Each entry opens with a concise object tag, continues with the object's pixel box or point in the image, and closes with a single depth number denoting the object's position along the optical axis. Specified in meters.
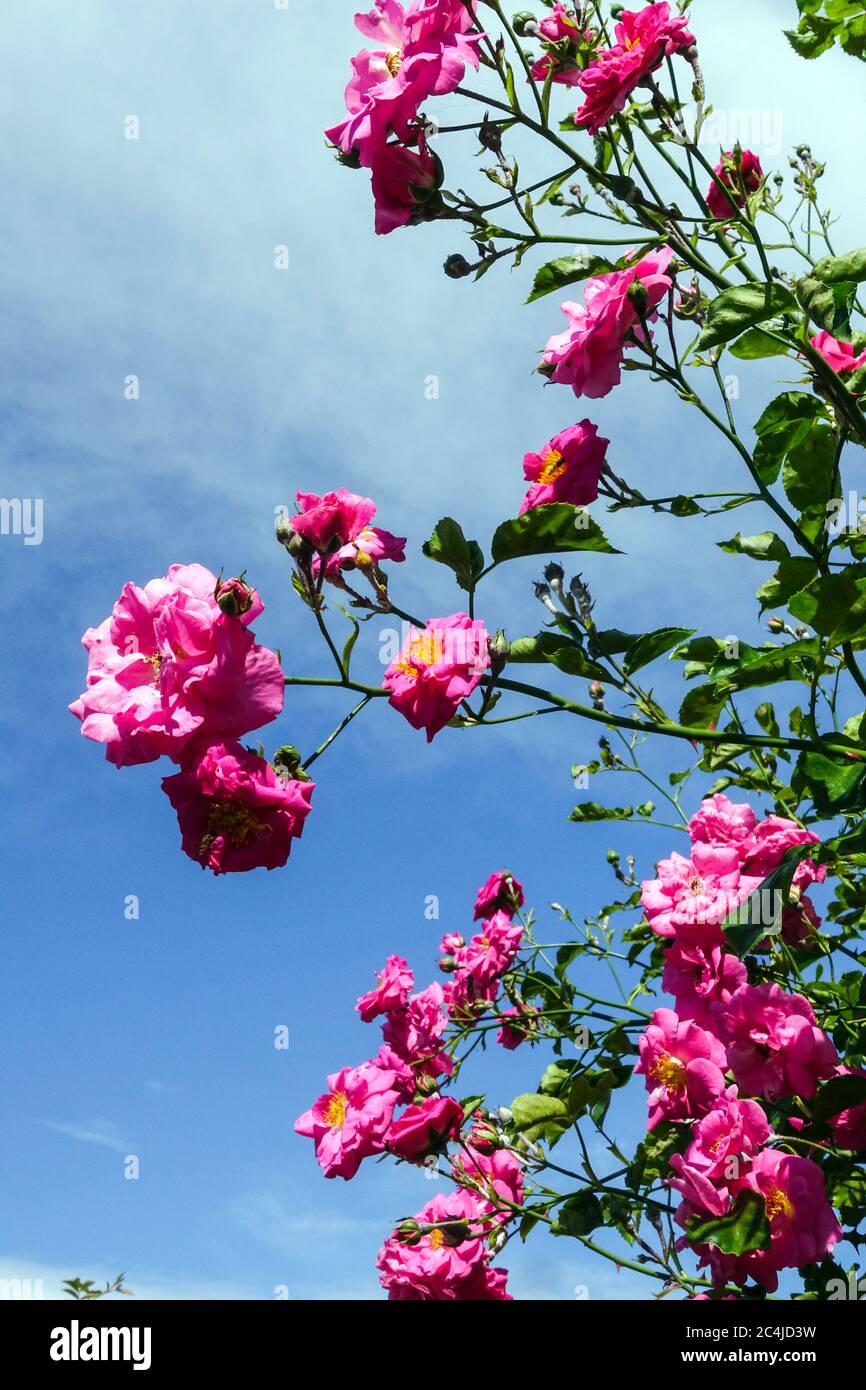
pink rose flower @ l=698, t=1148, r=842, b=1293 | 0.89
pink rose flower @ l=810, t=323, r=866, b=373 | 0.93
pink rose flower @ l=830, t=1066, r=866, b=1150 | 0.96
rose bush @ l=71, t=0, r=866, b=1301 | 0.78
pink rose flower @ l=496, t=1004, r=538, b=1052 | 1.26
